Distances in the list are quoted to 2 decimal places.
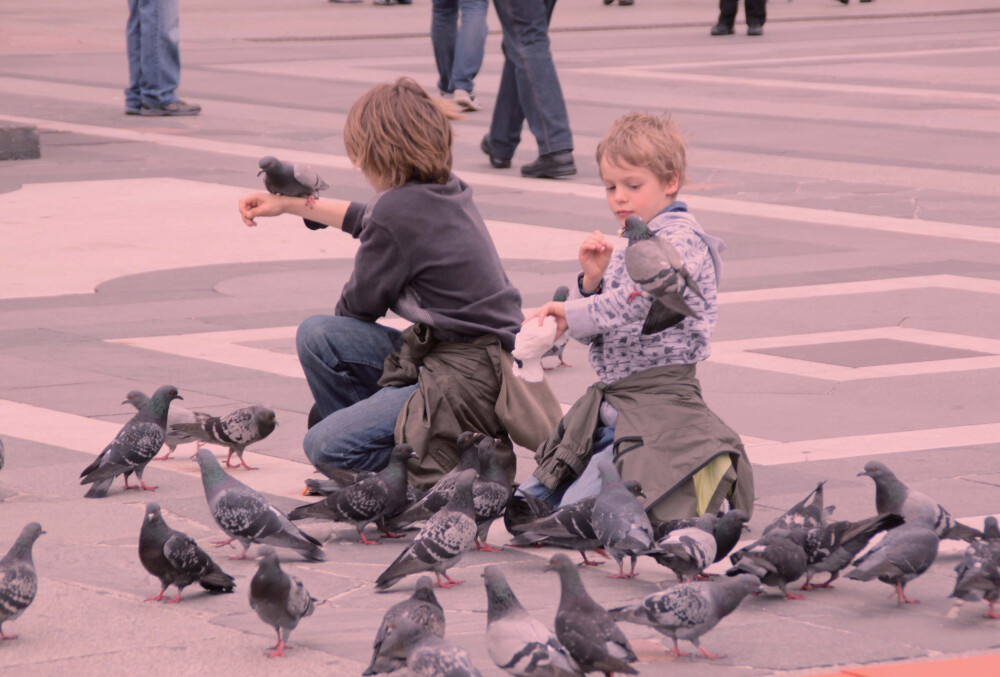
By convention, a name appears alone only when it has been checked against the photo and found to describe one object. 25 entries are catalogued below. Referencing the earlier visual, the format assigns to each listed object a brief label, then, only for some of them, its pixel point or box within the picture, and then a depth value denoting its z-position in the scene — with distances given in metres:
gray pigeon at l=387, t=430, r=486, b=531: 10.80
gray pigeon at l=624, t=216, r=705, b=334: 10.41
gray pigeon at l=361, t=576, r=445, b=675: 7.90
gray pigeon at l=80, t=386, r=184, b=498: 11.73
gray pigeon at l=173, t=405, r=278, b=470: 12.56
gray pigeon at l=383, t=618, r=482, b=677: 7.50
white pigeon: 10.67
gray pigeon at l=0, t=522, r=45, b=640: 8.87
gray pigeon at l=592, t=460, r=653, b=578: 9.69
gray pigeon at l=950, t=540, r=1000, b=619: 9.12
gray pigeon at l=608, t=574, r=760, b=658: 8.59
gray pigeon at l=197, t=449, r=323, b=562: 10.09
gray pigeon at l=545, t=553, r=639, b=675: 8.02
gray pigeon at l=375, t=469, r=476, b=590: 9.65
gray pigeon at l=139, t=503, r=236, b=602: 9.44
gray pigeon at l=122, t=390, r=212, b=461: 12.60
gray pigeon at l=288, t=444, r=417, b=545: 10.75
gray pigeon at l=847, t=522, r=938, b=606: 9.38
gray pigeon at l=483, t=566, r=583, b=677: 7.85
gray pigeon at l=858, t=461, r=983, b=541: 10.01
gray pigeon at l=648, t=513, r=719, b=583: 9.51
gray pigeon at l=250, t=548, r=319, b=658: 8.58
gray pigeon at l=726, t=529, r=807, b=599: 9.45
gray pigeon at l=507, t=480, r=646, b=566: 10.24
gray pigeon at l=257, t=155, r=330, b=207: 12.87
